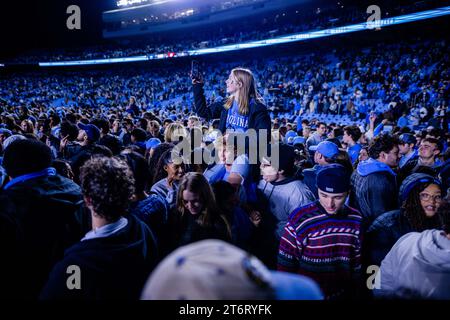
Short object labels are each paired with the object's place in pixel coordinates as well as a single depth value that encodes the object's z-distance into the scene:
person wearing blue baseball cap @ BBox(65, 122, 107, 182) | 3.58
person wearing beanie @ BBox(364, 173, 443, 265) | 2.41
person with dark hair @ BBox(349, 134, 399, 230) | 3.02
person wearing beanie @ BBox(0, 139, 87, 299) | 1.83
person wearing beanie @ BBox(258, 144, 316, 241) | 2.81
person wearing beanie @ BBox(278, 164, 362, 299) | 2.19
